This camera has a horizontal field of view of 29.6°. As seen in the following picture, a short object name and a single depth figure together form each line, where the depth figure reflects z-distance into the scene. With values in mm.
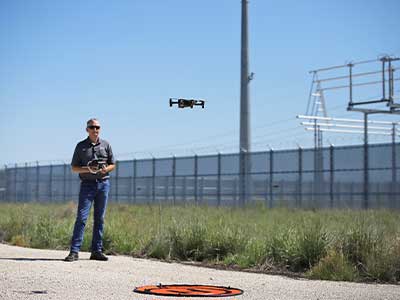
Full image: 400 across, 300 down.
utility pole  30547
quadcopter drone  10406
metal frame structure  31172
